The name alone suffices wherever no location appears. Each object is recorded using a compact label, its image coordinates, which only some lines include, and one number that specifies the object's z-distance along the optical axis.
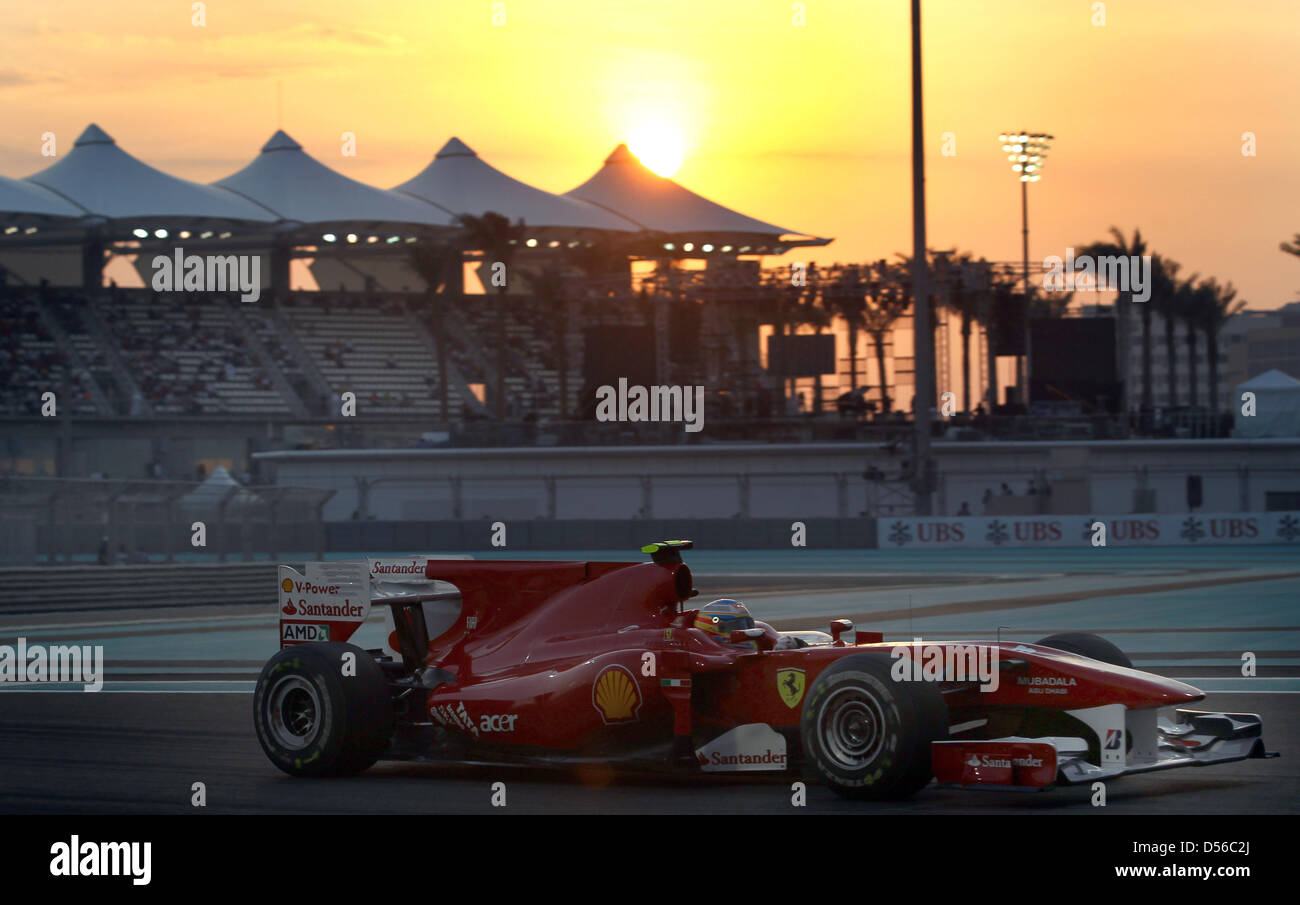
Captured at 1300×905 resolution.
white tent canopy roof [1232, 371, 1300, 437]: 42.62
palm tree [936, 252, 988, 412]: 43.41
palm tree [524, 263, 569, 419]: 52.28
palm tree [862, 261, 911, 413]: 45.16
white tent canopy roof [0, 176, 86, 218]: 60.12
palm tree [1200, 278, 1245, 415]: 82.50
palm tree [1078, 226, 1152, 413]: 72.81
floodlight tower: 53.28
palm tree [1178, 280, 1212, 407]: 82.12
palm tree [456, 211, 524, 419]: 60.59
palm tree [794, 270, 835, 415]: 46.66
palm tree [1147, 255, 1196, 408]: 78.25
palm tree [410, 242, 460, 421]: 56.47
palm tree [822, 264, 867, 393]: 45.41
